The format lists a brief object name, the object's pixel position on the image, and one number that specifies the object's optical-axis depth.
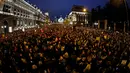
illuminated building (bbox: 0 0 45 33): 24.64
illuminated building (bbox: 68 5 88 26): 56.56
